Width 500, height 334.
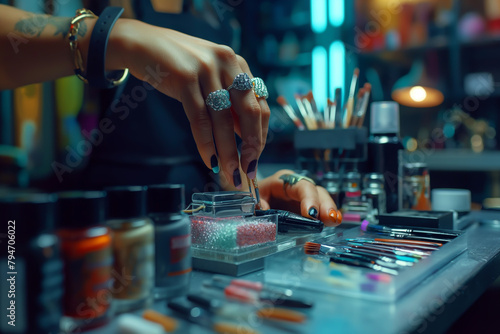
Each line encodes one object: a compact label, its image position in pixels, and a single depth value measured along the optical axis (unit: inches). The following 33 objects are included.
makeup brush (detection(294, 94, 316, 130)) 44.1
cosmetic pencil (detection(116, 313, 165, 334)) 14.0
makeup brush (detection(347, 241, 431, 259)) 24.0
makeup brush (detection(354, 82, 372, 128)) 41.1
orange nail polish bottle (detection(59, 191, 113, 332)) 14.8
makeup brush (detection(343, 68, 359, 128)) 43.5
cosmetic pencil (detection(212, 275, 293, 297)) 17.9
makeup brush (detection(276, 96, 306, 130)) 44.9
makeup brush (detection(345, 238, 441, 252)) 25.6
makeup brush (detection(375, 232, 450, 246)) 27.1
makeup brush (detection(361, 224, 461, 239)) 27.5
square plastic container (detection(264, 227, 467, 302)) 18.4
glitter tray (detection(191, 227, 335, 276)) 21.8
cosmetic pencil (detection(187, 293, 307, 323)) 15.6
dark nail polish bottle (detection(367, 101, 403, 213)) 40.2
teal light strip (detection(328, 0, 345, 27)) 108.0
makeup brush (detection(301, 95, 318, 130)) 43.9
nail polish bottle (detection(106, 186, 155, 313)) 16.6
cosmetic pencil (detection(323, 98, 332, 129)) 43.3
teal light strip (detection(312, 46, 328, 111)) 110.4
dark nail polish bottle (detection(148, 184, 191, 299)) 18.5
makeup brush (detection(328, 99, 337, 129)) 43.1
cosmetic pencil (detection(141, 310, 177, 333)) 14.9
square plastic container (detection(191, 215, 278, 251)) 23.3
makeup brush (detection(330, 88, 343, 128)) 42.1
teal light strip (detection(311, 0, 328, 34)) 110.7
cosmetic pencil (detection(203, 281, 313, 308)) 16.8
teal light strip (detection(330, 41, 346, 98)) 107.8
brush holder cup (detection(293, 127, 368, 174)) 40.1
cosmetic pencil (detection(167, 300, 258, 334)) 14.6
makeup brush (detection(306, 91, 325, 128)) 43.4
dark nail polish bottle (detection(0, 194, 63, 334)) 13.4
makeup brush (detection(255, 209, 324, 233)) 29.6
